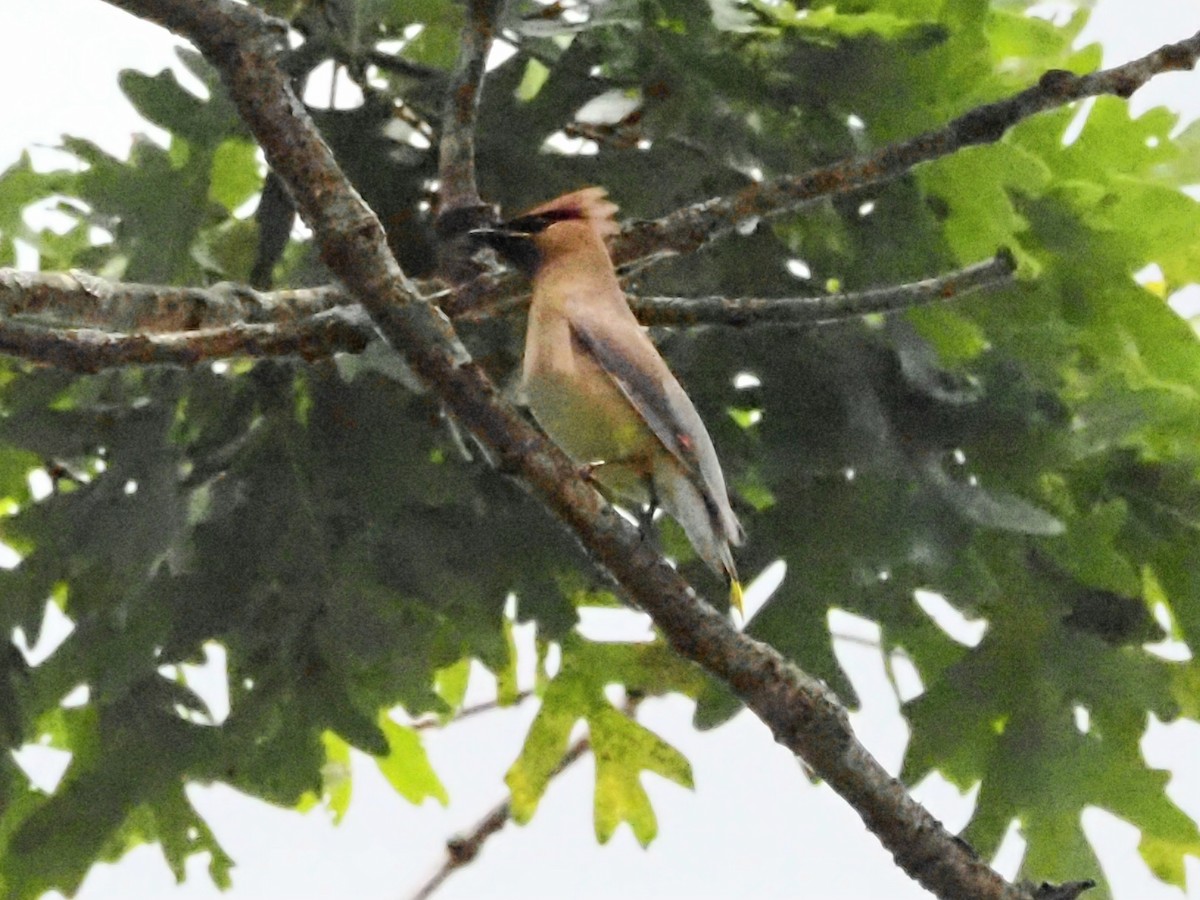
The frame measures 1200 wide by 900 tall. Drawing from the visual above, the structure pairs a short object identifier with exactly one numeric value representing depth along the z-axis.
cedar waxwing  8.05
